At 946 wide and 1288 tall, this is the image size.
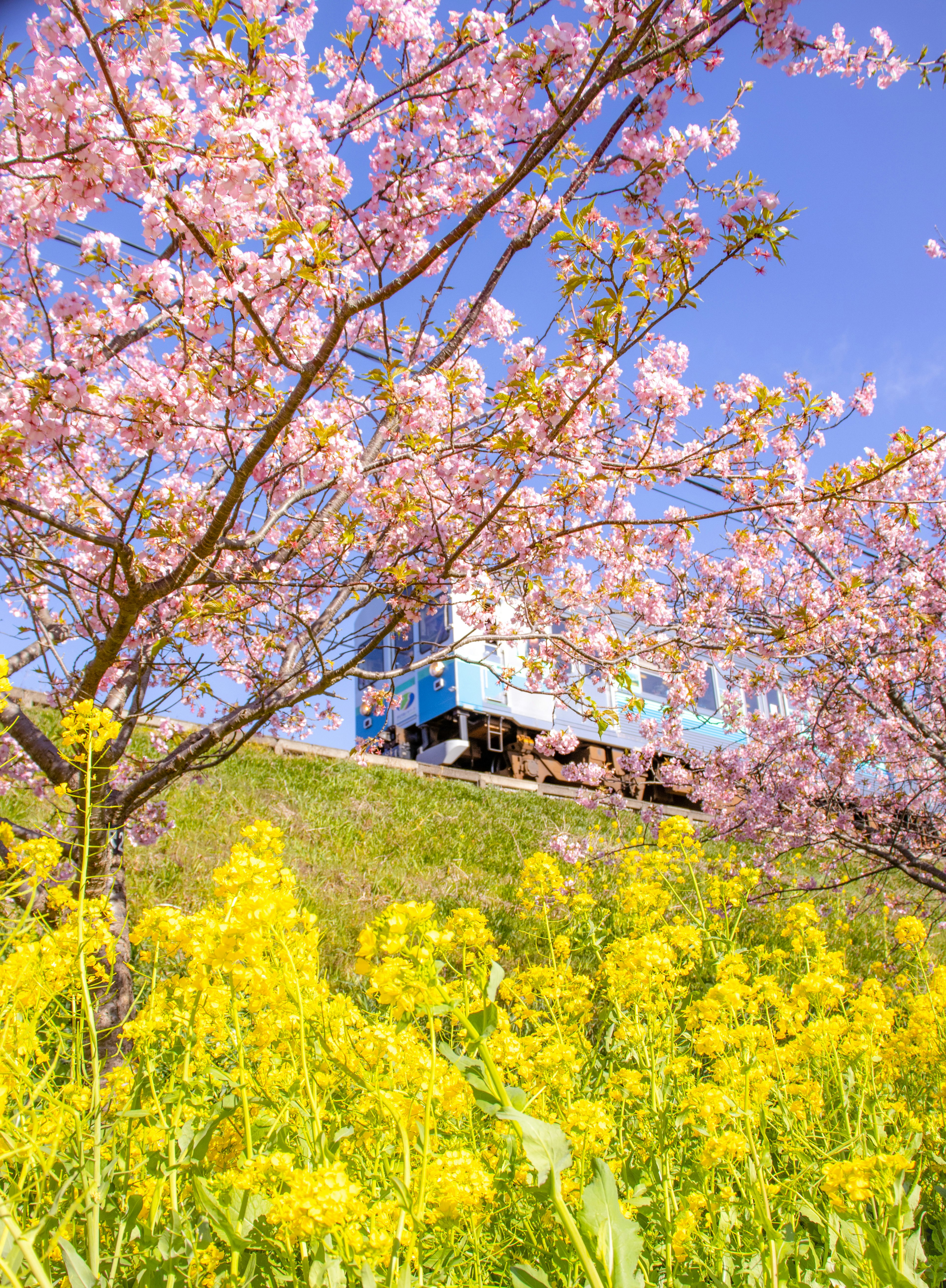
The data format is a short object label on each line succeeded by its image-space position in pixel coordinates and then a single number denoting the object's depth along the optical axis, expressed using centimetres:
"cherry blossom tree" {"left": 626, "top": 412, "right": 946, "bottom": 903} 507
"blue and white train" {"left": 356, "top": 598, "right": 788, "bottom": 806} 1151
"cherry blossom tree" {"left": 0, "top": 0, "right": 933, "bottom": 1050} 227
